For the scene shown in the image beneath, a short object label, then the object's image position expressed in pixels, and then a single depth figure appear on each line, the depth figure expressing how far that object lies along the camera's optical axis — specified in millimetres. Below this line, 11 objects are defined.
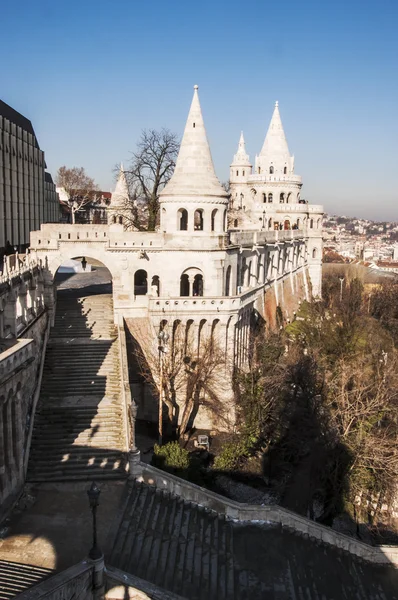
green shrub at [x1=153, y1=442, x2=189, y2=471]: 19405
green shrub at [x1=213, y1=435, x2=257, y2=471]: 21984
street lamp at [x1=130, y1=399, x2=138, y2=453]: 17508
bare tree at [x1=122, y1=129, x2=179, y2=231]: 36438
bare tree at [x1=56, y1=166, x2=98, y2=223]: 71750
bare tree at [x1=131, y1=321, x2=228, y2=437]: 24609
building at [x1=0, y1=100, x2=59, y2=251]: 42688
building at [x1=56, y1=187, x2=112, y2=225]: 75625
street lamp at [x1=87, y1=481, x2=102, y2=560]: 12062
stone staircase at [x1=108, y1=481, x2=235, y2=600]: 13977
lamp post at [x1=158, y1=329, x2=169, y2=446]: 21480
